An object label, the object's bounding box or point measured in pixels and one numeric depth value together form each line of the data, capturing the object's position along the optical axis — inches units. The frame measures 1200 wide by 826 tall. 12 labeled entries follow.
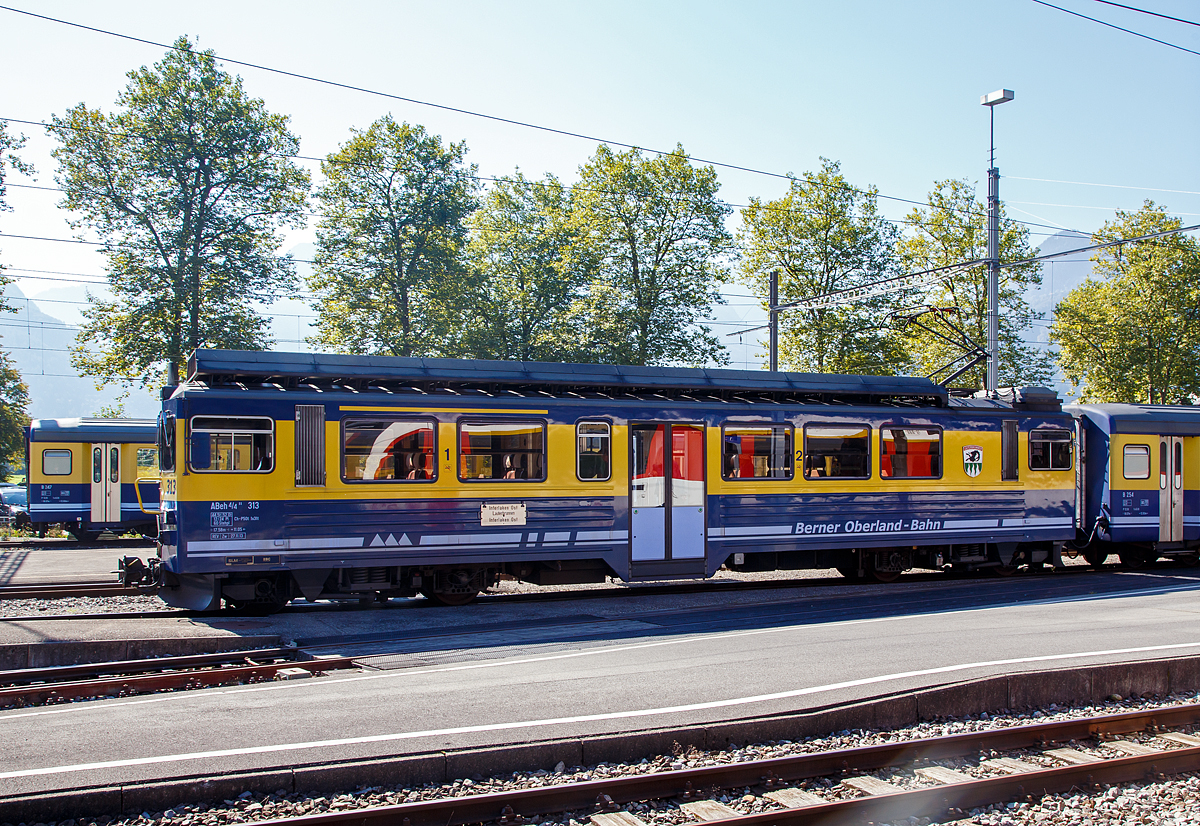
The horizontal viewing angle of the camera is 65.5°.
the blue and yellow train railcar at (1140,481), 729.6
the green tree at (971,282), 1547.7
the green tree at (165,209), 1221.1
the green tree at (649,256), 1457.9
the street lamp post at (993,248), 863.1
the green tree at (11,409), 1921.8
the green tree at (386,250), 1378.0
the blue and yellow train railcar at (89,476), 1023.0
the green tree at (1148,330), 1577.3
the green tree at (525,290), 1485.0
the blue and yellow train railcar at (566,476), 502.6
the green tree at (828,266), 1487.5
